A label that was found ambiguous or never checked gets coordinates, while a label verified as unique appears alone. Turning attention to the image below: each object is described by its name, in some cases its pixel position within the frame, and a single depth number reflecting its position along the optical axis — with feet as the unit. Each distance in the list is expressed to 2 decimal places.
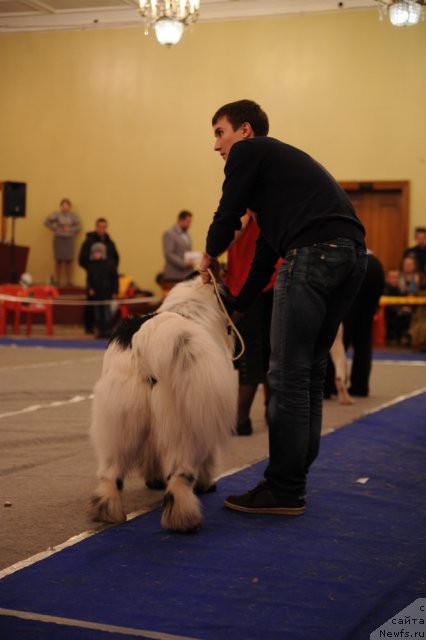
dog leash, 12.81
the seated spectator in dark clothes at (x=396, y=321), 51.37
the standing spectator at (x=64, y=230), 65.46
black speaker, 59.41
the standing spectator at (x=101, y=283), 54.70
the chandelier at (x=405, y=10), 46.50
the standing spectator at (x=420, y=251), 53.78
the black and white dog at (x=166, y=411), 11.55
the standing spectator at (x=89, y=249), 57.26
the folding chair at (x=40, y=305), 53.88
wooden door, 59.72
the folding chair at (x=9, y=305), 54.08
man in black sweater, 12.16
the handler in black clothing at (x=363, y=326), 26.55
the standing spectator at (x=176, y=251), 50.42
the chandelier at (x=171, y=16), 50.29
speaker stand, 59.31
